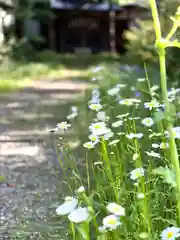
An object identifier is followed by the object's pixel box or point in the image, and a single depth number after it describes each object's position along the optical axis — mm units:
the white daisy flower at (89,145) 2100
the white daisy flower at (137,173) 1793
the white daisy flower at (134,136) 2018
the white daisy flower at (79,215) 1437
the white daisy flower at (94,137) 2138
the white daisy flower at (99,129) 1924
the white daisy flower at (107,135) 2138
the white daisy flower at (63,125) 2334
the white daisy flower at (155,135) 2252
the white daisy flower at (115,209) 1363
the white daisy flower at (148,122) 2243
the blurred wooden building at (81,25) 21828
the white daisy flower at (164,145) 2133
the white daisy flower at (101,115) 2564
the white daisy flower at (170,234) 1483
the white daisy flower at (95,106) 2399
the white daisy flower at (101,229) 1456
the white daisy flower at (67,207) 1523
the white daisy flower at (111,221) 1377
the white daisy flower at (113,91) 2826
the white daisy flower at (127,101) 2400
